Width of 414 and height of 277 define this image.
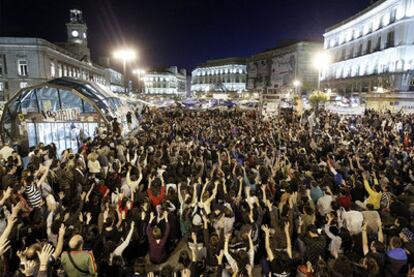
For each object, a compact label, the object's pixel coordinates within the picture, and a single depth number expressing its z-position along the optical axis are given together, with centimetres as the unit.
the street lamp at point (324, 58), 5492
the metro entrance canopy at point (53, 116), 1505
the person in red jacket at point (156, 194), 634
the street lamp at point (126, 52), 2650
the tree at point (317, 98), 2150
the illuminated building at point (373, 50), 3438
